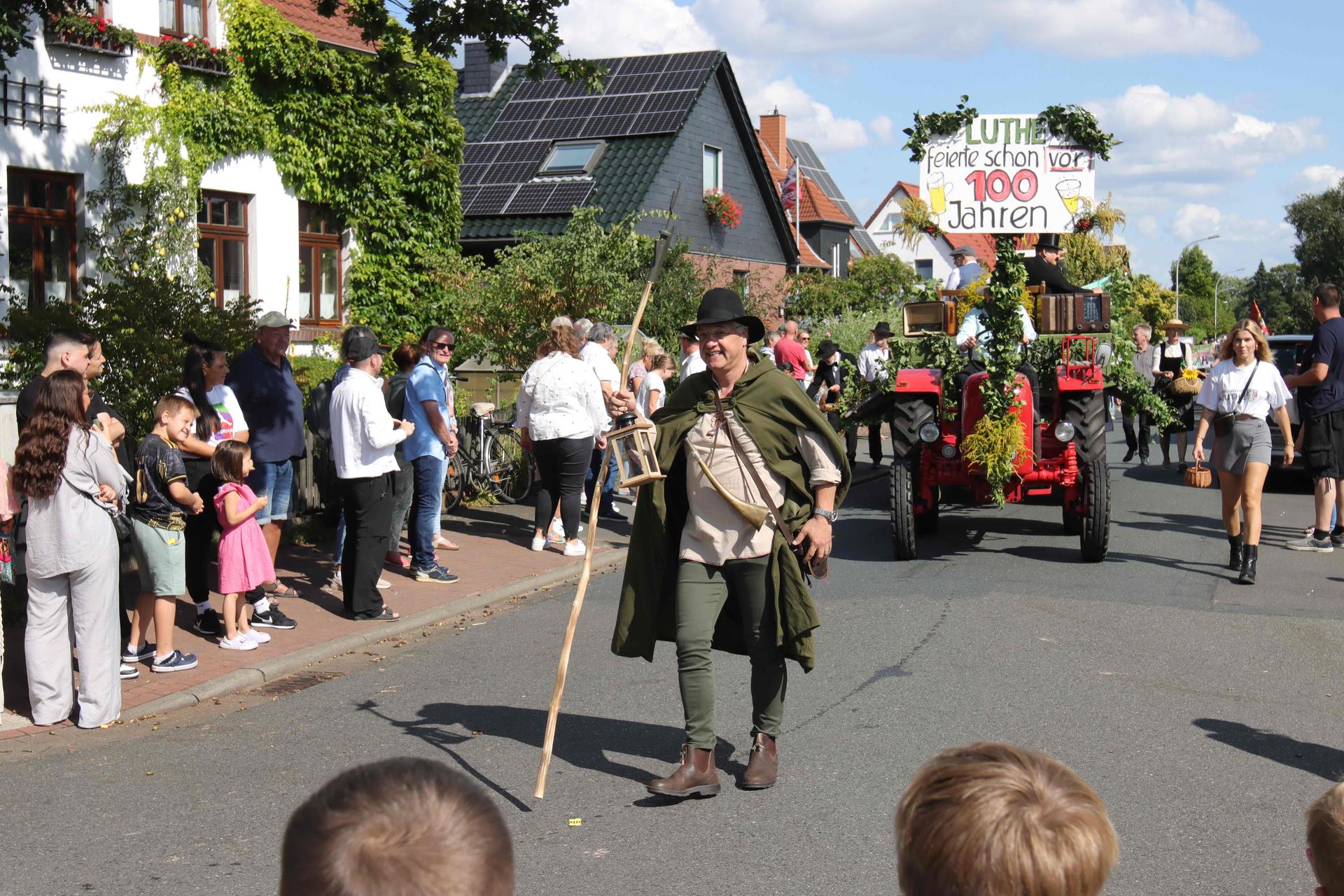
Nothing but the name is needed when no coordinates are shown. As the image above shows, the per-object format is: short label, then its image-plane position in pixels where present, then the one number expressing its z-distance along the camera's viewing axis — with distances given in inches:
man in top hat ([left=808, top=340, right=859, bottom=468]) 683.4
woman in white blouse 419.5
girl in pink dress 303.6
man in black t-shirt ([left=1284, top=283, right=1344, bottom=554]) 426.3
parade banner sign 461.1
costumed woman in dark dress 685.9
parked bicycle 553.3
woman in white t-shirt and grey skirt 386.0
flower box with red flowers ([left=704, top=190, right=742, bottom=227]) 1250.0
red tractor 413.7
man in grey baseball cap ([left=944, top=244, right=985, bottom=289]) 473.4
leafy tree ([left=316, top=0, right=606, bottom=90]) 398.0
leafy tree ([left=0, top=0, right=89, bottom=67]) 350.6
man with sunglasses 397.7
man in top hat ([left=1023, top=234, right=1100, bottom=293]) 466.0
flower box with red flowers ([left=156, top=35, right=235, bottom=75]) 656.4
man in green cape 212.5
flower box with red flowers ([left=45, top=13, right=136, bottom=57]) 599.5
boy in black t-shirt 277.4
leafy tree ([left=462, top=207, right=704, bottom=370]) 618.8
